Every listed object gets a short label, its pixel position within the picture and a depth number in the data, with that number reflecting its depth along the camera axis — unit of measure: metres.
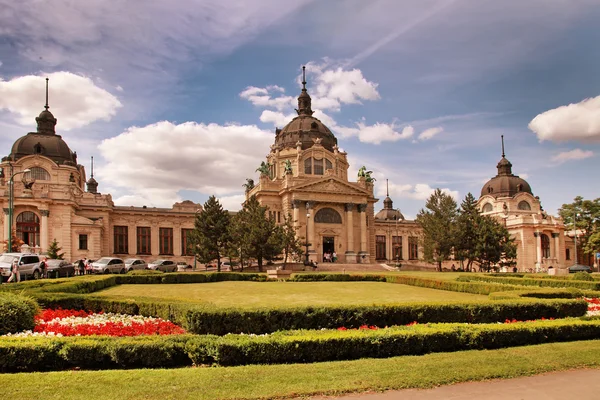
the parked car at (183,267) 59.22
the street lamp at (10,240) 32.88
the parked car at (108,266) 42.53
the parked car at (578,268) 62.22
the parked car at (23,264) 29.47
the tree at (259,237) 48.62
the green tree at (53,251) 49.00
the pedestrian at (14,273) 27.84
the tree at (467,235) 57.97
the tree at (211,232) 54.50
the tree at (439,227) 58.72
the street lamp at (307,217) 56.38
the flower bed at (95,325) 12.81
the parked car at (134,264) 47.69
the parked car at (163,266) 50.28
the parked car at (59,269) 34.84
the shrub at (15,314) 12.66
